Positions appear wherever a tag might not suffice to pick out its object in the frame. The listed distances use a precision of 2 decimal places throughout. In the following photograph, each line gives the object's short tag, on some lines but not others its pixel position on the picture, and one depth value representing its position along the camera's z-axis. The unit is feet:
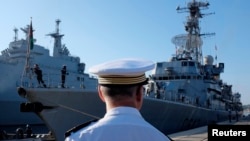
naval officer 4.14
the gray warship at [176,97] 37.73
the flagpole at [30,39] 37.83
